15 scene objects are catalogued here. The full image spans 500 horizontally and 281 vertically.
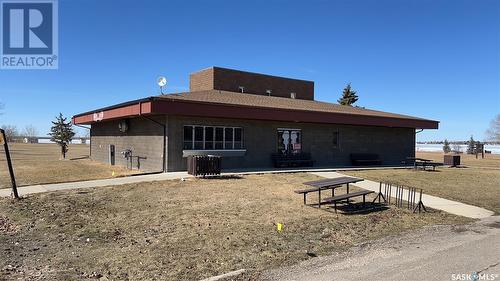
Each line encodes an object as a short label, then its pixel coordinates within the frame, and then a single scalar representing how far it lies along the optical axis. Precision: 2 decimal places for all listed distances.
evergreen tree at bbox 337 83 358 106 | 65.25
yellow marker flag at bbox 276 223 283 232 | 8.49
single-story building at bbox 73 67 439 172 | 19.75
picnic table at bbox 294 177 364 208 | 10.84
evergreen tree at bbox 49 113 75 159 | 40.12
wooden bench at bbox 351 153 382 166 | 26.80
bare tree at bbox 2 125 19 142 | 130.00
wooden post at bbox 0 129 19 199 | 12.19
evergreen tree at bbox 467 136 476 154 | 71.69
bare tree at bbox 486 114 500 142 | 98.95
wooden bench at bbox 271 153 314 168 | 22.77
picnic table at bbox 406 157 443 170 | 23.06
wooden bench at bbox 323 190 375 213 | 10.52
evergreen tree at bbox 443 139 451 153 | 78.69
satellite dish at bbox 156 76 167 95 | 23.06
